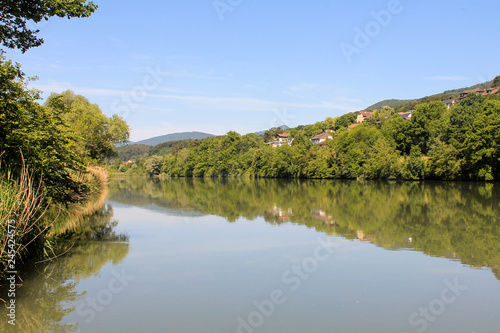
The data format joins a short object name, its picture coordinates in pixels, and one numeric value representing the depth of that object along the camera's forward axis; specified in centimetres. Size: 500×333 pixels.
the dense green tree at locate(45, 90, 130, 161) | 3747
